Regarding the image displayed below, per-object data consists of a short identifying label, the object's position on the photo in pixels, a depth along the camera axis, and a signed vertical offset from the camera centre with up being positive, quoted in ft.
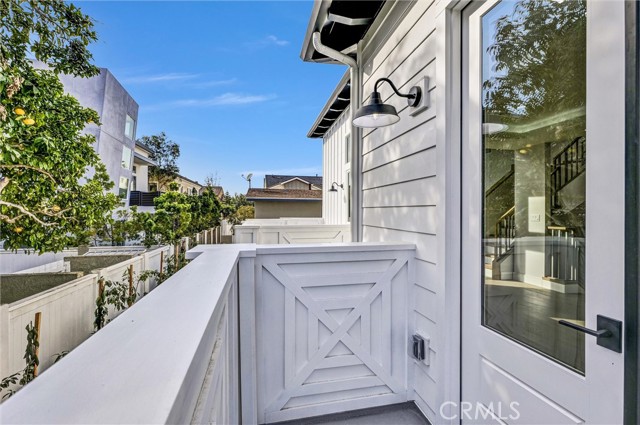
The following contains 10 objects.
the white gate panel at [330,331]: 6.82 -2.66
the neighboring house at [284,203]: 51.67 +1.94
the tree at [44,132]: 9.36 +2.66
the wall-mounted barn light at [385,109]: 6.82 +2.38
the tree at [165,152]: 75.24 +15.06
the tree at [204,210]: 36.86 +0.38
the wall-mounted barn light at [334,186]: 23.45 +2.20
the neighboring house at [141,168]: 45.21 +7.57
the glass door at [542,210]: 3.41 +0.09
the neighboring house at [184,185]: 71.28 +7.43
